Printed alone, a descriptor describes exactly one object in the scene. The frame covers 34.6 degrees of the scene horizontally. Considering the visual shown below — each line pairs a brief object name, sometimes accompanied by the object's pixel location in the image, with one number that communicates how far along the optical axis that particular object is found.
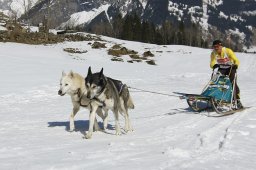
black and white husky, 8.03
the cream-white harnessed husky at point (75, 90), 8.47
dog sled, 10.74
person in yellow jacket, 11.18
